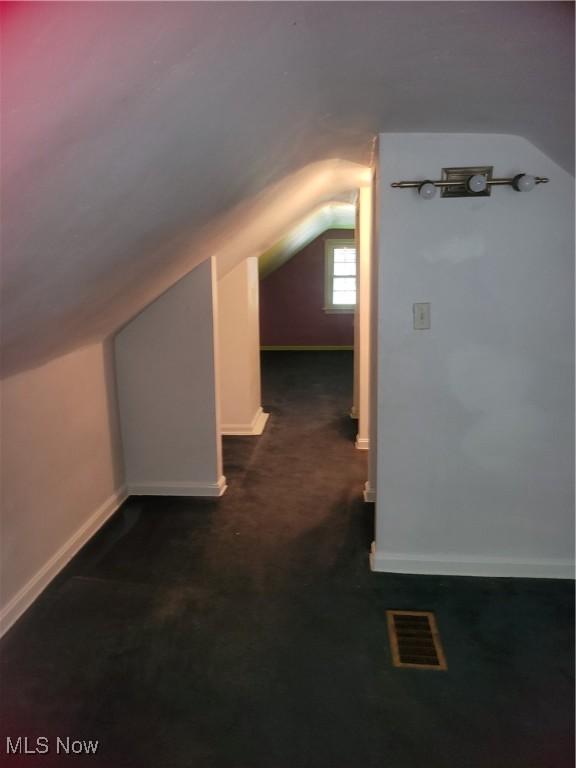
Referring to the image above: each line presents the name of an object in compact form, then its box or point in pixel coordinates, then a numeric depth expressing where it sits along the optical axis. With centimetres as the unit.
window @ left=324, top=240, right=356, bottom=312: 898
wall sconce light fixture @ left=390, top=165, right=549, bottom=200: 207
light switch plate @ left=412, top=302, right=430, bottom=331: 222
